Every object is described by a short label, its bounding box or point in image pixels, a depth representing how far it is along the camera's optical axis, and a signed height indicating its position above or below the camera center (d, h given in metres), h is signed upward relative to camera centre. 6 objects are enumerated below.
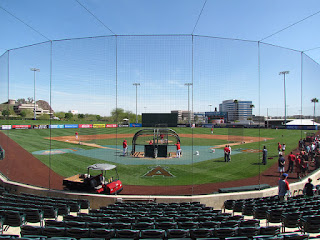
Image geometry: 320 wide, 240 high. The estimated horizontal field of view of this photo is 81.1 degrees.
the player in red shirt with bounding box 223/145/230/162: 16.26 -2.90
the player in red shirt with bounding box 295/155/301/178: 11.77 -2.77
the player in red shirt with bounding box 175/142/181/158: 17.70 -2.99
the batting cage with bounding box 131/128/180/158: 18.06 -2.97
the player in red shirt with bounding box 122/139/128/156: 18.95 -2.76
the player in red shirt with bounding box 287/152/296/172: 13.23 -2.82
